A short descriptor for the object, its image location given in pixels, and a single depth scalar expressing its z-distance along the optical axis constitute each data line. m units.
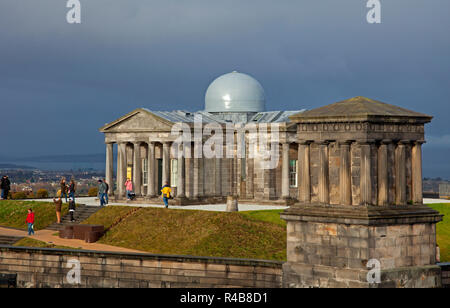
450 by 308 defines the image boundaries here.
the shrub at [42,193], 61.19
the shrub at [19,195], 59.89
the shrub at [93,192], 63.19
